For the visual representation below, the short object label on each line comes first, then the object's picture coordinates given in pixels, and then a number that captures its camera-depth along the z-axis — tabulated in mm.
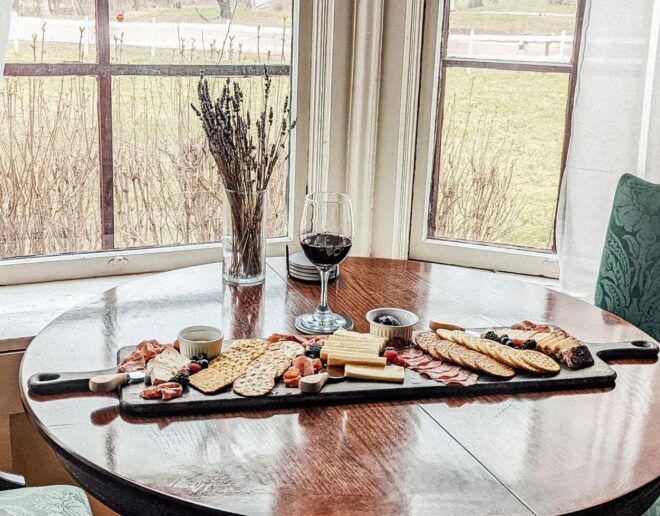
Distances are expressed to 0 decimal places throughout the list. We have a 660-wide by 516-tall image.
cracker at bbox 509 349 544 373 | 1555
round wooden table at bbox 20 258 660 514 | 1188
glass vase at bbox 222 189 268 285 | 1985
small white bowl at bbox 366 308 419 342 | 1693
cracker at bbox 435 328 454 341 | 1686
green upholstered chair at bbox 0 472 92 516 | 1603
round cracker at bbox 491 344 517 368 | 1572
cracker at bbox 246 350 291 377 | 1518
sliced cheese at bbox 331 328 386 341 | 1645
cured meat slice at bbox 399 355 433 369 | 1574
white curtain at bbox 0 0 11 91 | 2094
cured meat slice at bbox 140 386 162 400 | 1407
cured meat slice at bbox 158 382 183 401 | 1408
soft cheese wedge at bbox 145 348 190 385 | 1457
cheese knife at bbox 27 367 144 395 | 1445
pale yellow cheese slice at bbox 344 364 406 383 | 1506
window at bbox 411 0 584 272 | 2734
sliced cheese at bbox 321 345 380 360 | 1569
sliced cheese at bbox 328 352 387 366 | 1538
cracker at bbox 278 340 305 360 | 1594
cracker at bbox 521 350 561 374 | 1557
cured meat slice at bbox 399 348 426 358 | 1616
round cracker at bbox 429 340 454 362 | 1597
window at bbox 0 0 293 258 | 2500
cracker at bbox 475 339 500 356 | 1609
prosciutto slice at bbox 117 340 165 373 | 1515
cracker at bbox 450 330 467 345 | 1665
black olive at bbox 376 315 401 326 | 1727
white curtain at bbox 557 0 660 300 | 2506
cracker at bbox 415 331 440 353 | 1643
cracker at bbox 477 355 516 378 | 1536
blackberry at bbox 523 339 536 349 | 1649
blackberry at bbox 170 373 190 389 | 1458
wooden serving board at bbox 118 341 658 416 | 1400
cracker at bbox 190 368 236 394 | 1442
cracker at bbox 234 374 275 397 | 1437
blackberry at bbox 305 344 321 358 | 1592
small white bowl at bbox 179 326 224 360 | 1567
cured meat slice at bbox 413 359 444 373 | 1561
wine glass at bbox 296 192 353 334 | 1722
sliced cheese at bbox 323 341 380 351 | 1595
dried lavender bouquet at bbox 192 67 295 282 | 1951
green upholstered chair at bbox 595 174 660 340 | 2160
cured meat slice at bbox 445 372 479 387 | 1504
